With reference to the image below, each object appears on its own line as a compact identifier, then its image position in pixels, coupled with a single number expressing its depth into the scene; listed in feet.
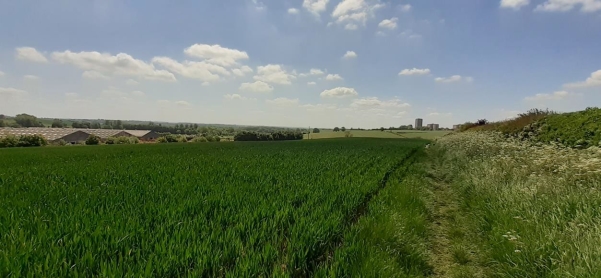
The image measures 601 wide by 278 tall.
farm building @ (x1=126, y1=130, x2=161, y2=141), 412.30
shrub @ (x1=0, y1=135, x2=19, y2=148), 155.63
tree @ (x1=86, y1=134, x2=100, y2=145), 200.14
